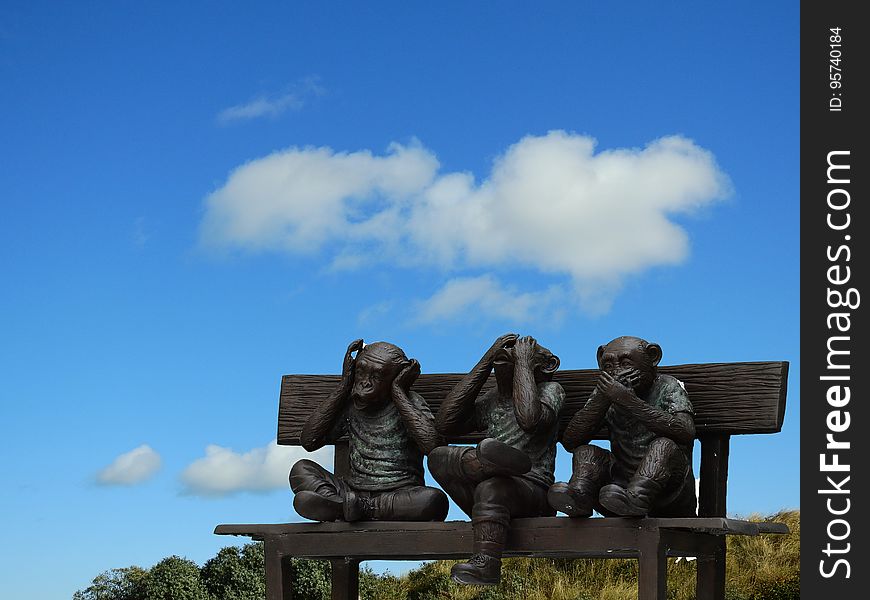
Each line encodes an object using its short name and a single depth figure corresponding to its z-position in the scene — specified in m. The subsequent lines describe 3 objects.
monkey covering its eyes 5.91
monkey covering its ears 6.43
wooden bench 5.84
